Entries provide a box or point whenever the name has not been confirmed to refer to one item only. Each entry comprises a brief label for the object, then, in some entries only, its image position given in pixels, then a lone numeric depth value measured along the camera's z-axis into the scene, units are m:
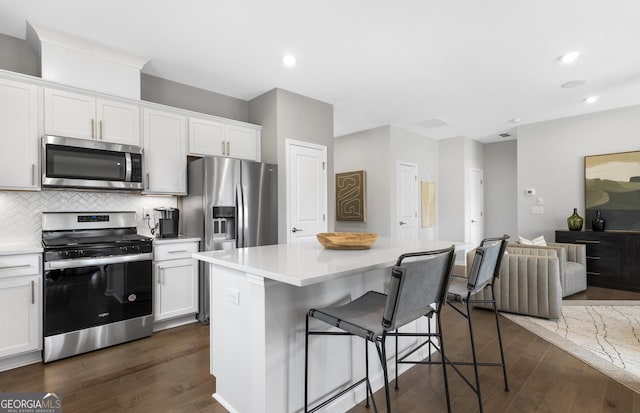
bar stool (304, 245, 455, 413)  1.29
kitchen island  1.55
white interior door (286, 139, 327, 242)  4.07
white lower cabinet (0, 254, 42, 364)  2.36
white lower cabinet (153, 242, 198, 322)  3.14
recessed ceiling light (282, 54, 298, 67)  3.24
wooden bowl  2.06
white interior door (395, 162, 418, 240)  6.04
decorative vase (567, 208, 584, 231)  4.98
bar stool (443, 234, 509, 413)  1.85
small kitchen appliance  3.33
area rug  2.38
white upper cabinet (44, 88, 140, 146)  2.73
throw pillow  4.30
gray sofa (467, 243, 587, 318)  3.28
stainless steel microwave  2.68
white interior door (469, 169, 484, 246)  6.99
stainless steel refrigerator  3.35
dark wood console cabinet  4.45
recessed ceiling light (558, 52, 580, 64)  3.22
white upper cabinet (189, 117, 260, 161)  3.61
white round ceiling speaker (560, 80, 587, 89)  3.91
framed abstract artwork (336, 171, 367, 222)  6.23
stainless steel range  2.54
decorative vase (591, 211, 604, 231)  4.81
